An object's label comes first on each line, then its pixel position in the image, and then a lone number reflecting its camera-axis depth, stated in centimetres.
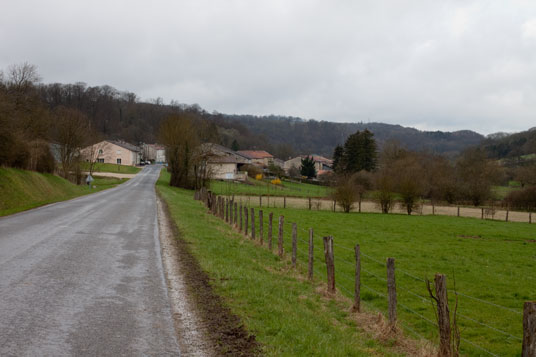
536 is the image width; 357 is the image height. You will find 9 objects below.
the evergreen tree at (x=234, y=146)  15162
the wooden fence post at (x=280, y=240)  1452
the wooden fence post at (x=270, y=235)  1604
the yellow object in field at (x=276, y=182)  9082
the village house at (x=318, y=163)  14900
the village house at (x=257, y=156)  14288
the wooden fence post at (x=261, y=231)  1716
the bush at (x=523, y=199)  5503
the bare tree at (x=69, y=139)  6312
